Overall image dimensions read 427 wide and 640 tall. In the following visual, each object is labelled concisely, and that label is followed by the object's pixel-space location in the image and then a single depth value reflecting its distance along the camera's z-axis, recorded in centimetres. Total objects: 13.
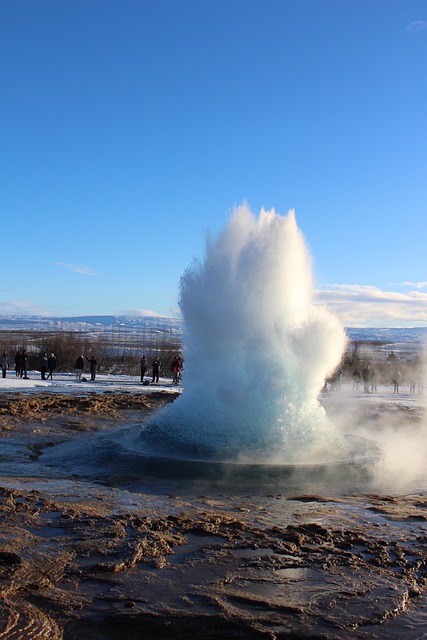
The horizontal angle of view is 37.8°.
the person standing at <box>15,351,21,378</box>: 2869
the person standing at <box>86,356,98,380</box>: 2861
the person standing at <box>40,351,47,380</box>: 2803
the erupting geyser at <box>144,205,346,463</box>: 1088
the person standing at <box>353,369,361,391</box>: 3166
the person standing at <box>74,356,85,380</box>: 2810
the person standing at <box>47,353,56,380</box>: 2865
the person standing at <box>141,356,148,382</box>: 2915
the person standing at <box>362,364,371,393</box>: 3053
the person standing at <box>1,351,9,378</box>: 2752
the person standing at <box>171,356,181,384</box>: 2834
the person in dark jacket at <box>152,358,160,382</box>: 2864
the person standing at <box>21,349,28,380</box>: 2840
